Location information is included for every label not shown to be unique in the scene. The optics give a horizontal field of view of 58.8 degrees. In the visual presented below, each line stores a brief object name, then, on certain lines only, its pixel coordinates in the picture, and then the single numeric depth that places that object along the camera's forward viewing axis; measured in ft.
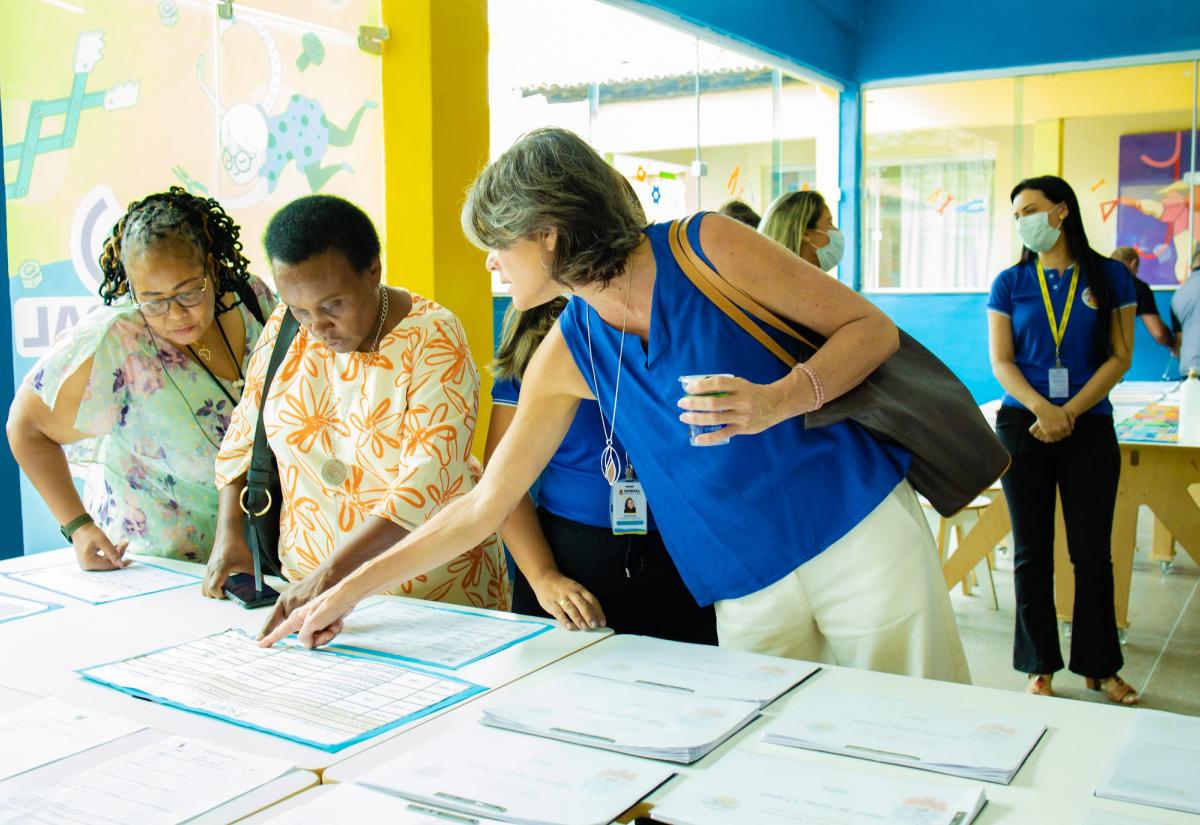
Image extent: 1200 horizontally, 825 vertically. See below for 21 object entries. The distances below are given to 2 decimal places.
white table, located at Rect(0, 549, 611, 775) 4.49
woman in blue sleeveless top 5.19
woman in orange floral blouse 6.22
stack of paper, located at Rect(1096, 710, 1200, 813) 3.55
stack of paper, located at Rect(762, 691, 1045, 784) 3.85
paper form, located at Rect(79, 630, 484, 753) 4.54
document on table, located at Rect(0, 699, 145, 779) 4.18
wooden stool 15.66
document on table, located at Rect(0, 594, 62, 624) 6.31
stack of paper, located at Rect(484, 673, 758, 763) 4.12
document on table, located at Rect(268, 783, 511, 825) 3.62
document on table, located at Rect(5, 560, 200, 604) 6.76
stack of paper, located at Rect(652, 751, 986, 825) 3.47
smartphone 6.44
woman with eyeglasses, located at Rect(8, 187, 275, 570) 7.14
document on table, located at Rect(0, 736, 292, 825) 3.68
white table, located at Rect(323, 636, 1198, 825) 3.57
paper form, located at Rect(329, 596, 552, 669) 5.47
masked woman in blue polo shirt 12.01
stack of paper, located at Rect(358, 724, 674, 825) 3.62
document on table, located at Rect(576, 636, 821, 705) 4.76
